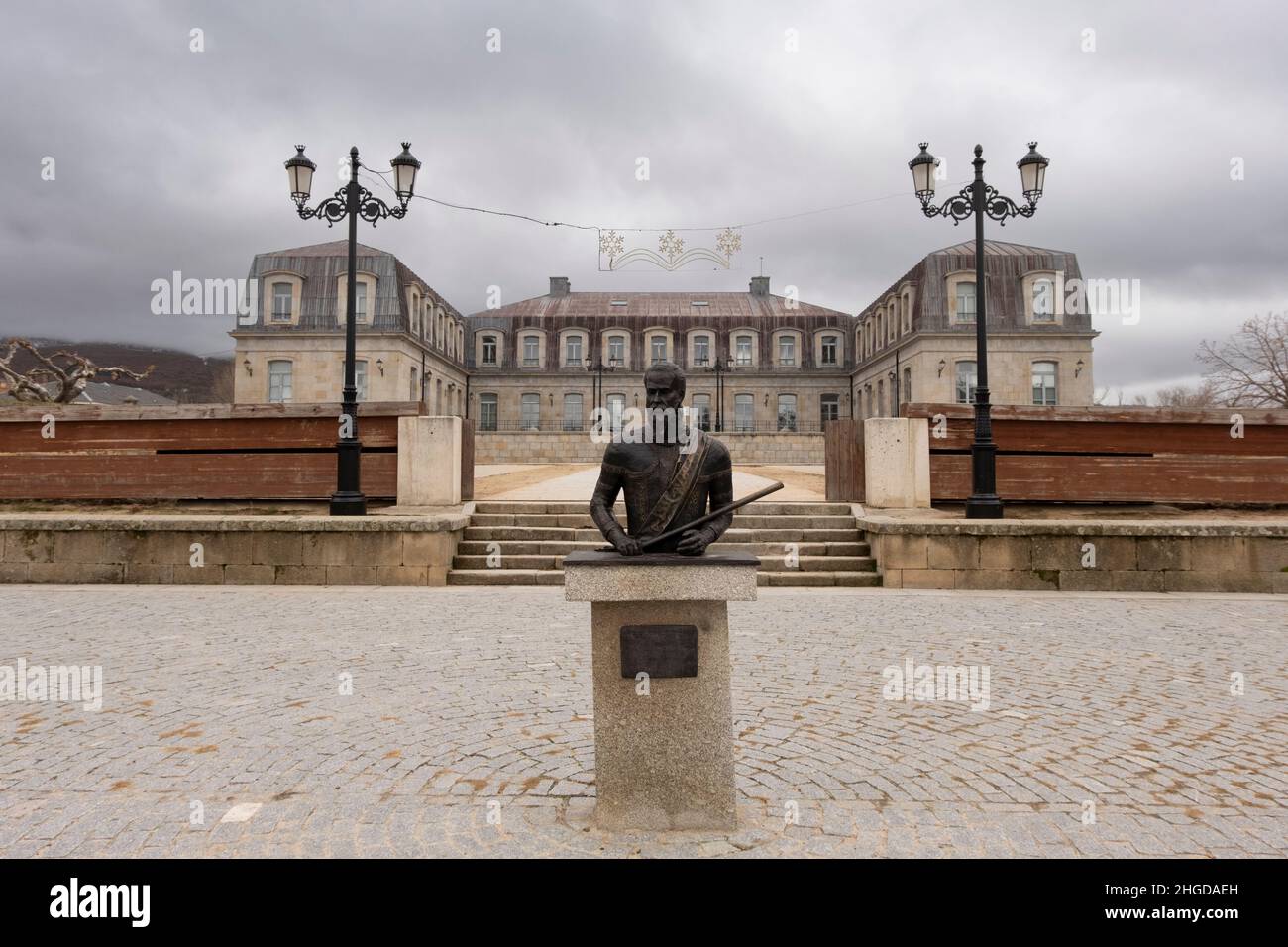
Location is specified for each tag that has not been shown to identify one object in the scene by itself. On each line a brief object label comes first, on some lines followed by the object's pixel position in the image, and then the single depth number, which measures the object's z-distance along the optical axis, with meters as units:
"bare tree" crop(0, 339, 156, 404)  22.02
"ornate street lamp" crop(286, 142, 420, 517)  10.77
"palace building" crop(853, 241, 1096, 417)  36.66
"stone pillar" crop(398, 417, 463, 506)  11.48
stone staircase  10.28
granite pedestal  3.03
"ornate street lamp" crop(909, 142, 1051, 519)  10.61
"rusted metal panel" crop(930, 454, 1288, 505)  11.21
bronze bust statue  3.20
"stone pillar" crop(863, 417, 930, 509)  11.26
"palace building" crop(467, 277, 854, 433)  45.91
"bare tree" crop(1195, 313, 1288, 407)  34.47
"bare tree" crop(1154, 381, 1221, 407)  39.89
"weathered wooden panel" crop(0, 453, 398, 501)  11.62
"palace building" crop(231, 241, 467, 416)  36.50
